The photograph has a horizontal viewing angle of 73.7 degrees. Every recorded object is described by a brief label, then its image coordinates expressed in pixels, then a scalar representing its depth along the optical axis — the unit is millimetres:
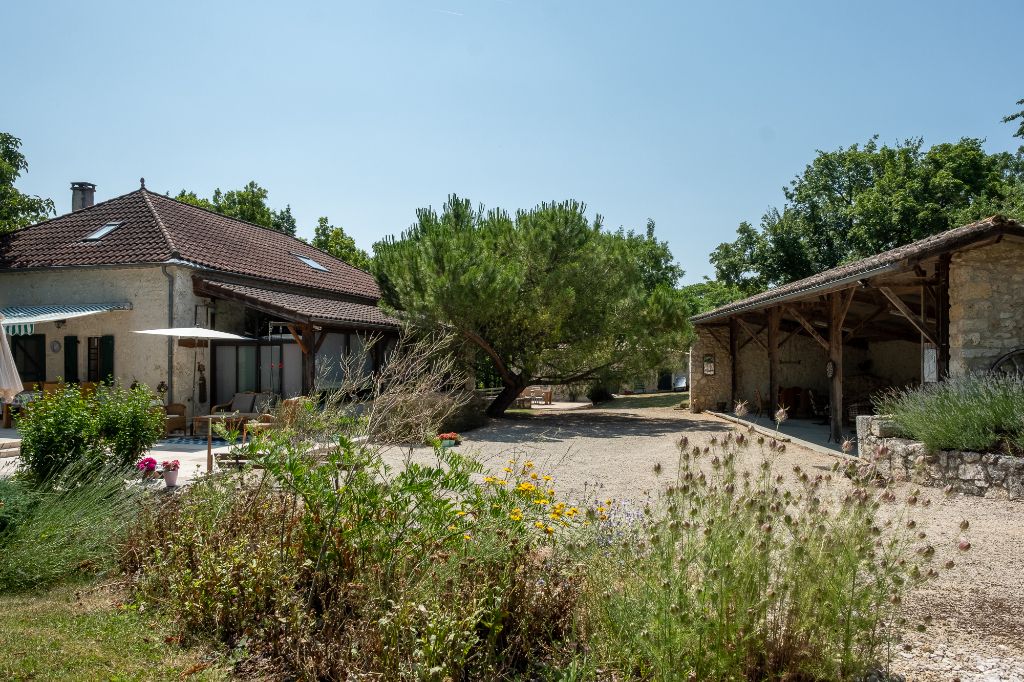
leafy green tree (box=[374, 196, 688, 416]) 14492
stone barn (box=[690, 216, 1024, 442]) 8797
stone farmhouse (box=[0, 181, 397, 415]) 14156
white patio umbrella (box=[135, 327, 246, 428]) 11742
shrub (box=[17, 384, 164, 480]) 5855
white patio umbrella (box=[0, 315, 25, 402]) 6379
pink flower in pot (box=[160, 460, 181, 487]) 6602
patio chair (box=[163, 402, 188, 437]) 12117
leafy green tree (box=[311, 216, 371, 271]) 33594
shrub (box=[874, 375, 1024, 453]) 7402
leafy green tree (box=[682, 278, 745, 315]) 30188
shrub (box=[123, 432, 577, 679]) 3033
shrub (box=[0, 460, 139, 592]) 4242
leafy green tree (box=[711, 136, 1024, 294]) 23688
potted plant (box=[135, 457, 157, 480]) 6113
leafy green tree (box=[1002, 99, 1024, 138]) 17414
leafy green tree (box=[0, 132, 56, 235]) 20844
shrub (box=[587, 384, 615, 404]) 25044
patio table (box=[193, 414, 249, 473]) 11414
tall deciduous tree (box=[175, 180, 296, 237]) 31953
